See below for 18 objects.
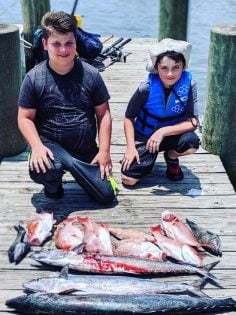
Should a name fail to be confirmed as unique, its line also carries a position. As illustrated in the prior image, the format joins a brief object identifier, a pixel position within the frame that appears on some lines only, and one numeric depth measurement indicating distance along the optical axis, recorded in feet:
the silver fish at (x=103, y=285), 8.60
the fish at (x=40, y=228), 10.01
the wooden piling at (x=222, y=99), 12.88
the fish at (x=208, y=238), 9.81
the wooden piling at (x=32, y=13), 24.74
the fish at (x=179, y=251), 9.44
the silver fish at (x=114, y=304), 8.24
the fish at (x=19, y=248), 9.55
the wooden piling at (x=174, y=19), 20.59
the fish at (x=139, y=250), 9.54
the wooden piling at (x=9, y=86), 12.69
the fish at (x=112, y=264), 9.12
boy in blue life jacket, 11.92
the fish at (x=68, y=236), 9.72
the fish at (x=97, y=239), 9.61
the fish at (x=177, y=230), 9.95
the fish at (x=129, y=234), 9.96
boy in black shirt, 10.82
